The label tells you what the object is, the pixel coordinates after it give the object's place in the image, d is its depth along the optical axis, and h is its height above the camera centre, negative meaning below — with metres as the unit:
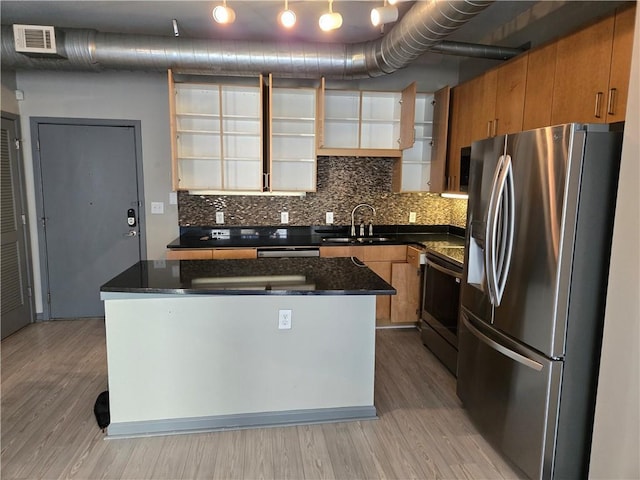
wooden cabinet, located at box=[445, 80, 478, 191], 3.58 +0.65
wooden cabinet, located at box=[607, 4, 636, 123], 1.94 +0.67
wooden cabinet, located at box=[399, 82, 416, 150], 3.80 +0.77
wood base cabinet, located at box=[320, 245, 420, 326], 3.91 -0.78
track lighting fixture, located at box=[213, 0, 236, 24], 2.03 +0.91
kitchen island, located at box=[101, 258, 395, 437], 2.23 -0.91
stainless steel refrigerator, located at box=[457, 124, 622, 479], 1.77 -0.42
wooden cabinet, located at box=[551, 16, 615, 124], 2.10 +0.69
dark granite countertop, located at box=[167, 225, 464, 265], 3.82 -0.46
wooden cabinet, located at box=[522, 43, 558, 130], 2.52 +0.72
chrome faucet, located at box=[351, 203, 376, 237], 4.43 -0.32
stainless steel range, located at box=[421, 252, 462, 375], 3.06 -0.94
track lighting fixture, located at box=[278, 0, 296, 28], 2.04 +0.90
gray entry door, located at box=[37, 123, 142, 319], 4.07 -0.21
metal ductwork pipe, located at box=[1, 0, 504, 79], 3.13 +1.12
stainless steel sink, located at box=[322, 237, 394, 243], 3.99 -0.46
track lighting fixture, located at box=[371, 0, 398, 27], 1.99 +0.90
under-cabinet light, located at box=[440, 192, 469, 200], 3.59 +0.02
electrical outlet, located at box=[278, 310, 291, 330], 2.32 -0.73
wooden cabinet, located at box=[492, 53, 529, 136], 2.82 +0.75
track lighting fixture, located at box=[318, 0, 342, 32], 2.05 +0.89
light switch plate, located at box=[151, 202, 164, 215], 4.21 -0.17
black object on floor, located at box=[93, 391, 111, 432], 2.38 -1.35
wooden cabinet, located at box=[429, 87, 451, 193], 3.89 +0.57
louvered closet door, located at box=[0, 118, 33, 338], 3.73 -0.52
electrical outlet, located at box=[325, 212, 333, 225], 4.46 -0.27
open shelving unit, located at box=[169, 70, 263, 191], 3.95 +0.57
